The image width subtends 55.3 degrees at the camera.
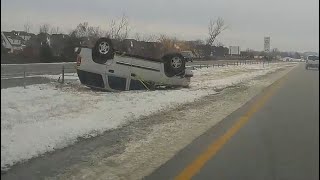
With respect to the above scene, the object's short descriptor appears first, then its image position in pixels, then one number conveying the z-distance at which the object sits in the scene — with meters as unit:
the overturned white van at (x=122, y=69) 10.96
